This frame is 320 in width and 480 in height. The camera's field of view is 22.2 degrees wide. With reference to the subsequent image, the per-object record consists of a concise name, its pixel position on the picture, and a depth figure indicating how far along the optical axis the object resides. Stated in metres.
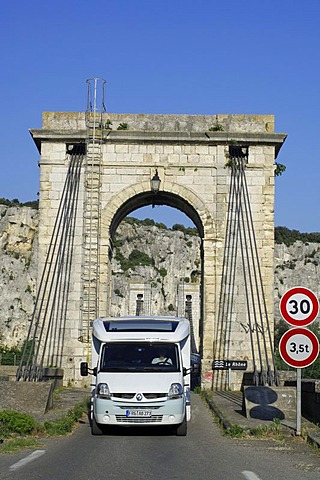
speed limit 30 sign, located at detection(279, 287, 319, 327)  12.20
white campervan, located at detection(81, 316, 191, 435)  12.88
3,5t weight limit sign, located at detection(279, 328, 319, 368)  12.09
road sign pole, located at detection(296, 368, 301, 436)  12.33
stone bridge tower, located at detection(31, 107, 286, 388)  24.45
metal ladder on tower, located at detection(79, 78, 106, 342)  24.36
